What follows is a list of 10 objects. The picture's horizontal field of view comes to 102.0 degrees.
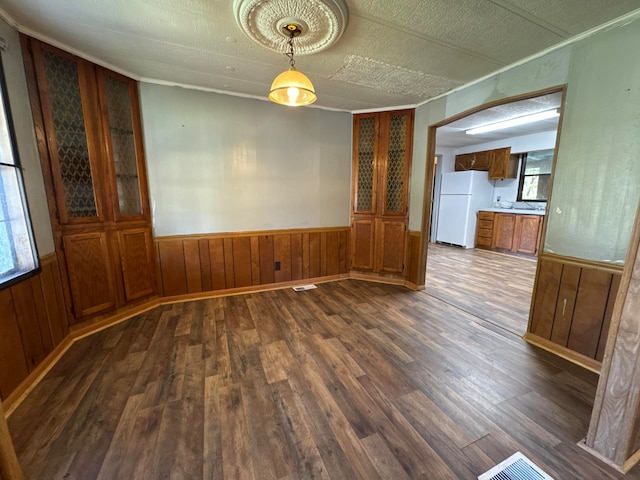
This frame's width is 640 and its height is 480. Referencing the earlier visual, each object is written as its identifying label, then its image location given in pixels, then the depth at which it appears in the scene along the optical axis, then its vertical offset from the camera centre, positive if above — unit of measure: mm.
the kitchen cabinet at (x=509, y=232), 5457 -766
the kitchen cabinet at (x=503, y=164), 5918 +764
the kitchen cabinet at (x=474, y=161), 6281 +921
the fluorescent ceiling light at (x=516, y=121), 3896 +1246
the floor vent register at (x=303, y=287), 3657 -1288
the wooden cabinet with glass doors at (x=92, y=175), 2174 +201
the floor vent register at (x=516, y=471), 1210 -1291
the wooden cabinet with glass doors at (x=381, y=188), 3701 +129
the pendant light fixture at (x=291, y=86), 1648 +731
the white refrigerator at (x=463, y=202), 6320 -120
